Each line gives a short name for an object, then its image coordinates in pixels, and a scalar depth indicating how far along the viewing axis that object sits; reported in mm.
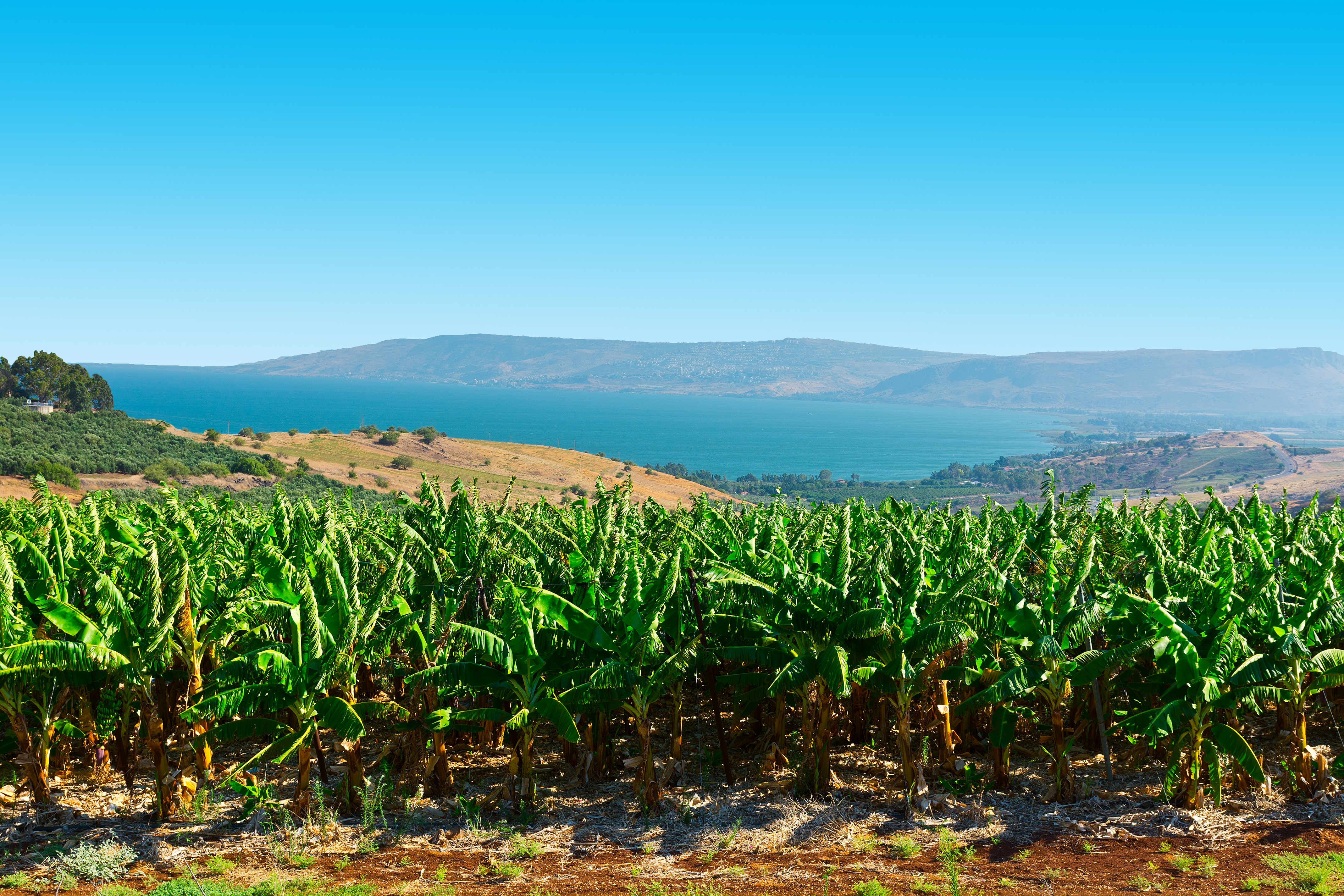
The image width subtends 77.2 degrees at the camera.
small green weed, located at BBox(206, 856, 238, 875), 12469
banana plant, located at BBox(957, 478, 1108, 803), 13484
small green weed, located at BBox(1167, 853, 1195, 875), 12250
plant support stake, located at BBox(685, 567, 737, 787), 14164
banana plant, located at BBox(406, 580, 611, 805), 13359
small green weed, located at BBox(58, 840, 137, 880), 12070
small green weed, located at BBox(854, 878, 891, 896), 11570
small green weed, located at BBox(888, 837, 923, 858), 12891
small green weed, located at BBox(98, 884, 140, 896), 11398
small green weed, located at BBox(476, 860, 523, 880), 12445
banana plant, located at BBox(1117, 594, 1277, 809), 12859
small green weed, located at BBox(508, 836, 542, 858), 13133
